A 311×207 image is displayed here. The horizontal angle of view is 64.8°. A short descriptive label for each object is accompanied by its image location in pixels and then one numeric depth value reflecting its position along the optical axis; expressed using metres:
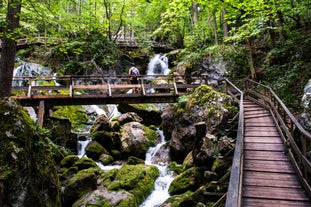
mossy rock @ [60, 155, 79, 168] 11.58
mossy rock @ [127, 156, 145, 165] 12.27
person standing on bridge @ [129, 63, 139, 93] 15.08
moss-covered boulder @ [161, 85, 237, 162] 10.48
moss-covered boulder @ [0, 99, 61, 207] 5.48
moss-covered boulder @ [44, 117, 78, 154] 13.61
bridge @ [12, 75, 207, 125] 12.42
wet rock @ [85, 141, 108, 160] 13.50
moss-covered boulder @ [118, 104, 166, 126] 18.98
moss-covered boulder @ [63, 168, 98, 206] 8.99
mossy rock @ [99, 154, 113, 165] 12.90
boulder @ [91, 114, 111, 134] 15.02
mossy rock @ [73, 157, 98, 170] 11.20
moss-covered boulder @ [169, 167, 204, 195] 8.65
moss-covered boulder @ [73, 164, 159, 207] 8.29
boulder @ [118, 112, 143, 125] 17.05
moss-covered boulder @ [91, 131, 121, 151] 14.22
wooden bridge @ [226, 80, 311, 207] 4.36
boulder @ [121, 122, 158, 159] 13.93
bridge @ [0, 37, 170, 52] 28.84
